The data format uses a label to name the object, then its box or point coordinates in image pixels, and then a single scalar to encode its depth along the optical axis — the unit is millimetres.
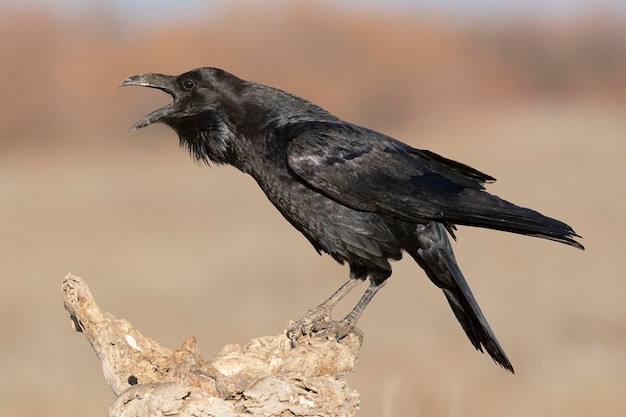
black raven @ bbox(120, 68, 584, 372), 14805
